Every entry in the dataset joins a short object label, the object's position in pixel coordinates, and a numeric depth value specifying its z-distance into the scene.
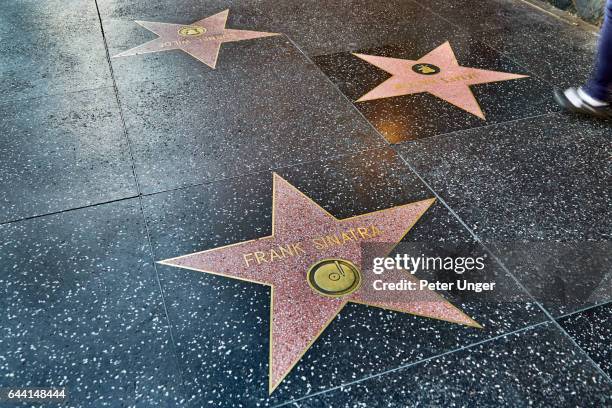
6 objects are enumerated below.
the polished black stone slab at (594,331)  1.34
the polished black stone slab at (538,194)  1.57
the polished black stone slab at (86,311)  1.30
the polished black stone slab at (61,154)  1.94
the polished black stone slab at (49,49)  2.75
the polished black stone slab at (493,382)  1.24
